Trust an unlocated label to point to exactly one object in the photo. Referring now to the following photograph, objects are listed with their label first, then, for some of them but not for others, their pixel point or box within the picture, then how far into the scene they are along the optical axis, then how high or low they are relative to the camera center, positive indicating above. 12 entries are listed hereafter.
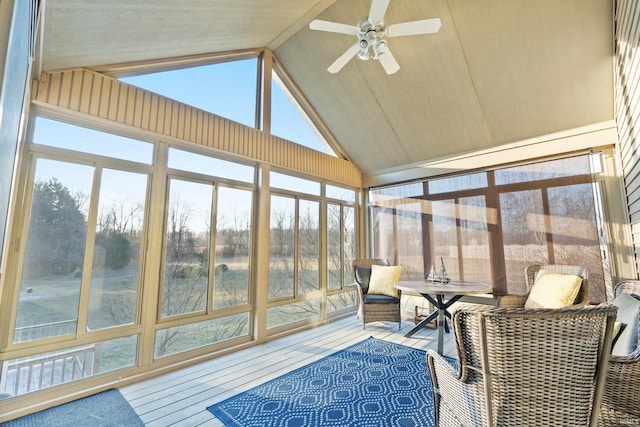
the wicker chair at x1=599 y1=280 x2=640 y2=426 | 1.55 -0.77
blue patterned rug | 2.34 -1.35
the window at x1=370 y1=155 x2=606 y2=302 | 3.95 +0.43
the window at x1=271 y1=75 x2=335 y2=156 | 4.86 +2.29
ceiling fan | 2.63 +2.13
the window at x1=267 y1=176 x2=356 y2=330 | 4.64 -0.01
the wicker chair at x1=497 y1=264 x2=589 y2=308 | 3.05 -0.35
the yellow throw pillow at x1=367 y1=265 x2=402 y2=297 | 4.79 -0.51
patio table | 3.60 -0.51
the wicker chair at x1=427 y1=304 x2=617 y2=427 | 1.27 -0.50
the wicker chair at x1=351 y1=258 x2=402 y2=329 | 4.61 -0.93
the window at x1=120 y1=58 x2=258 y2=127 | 3.53 +2.18
